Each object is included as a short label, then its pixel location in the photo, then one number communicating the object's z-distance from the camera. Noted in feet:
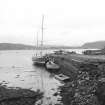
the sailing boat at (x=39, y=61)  176.30
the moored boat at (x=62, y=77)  96.86
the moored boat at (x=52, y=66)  139.95
